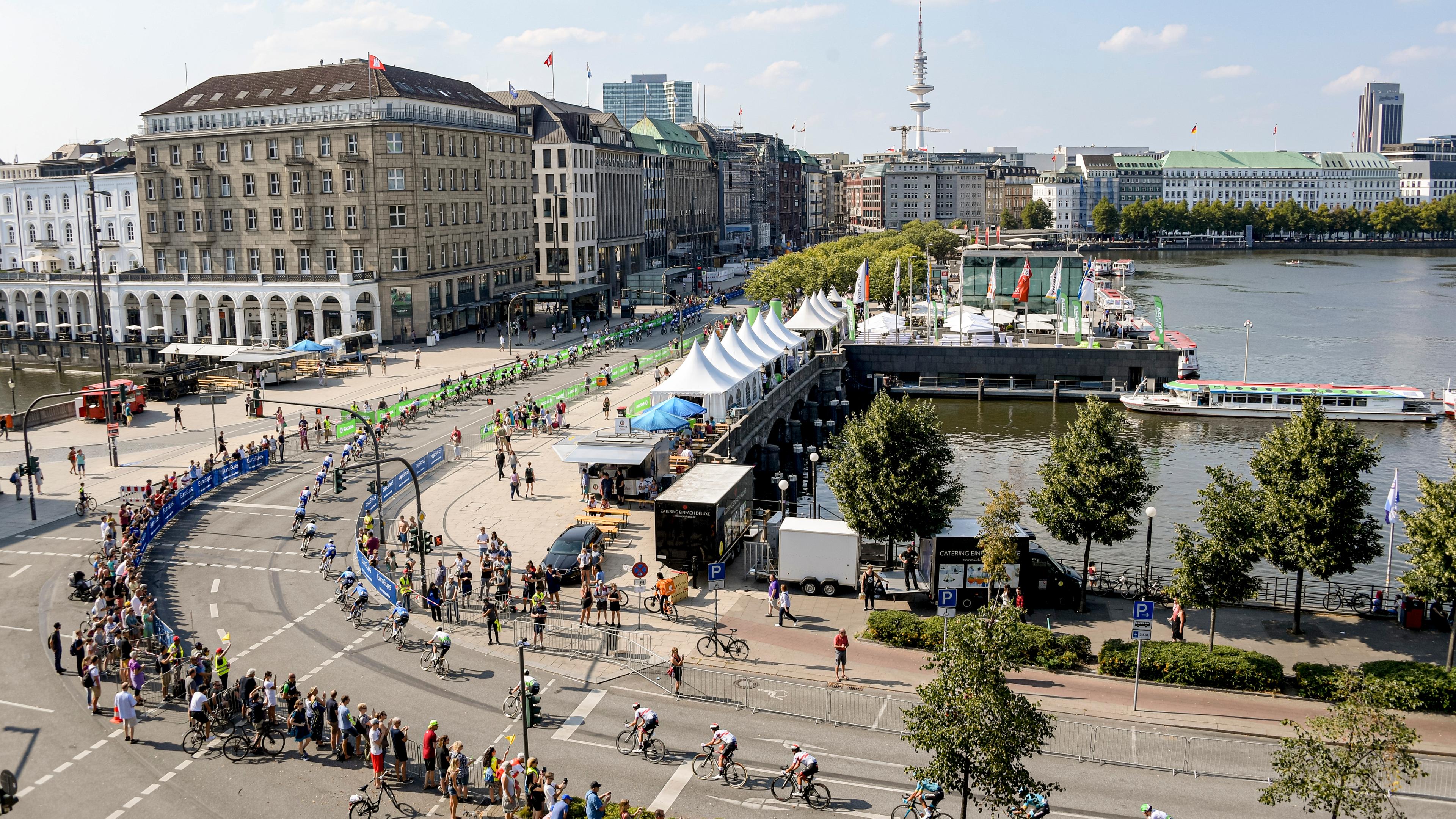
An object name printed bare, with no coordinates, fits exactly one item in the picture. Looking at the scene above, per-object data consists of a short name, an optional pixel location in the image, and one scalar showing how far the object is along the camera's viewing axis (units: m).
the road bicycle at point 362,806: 22.52
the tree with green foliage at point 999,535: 33.25
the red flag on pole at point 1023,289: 87.38
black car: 36.88
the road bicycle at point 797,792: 23.11
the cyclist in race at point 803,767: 22.94
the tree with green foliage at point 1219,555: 31.81
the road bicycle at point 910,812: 21.58
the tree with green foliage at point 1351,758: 18.23
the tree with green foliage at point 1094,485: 35.75
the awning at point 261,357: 77.19
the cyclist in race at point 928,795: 21.23
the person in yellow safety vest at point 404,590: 34.28
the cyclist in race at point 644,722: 25.05
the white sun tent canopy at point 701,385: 52.34
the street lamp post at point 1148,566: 33.19
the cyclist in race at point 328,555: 37.25
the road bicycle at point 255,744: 25.34
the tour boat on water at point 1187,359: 89.38
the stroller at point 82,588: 34.66
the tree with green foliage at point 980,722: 19.39
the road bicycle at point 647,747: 25.22
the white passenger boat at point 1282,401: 80.00
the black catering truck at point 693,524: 37.00
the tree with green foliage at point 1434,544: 29.12
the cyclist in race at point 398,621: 32.16
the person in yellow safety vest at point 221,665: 27.52
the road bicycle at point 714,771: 24.11
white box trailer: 36.25
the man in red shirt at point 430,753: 24.00
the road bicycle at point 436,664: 29.83
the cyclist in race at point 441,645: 29.77
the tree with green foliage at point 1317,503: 32.22
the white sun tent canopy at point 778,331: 70.19
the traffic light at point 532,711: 22.50
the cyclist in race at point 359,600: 33.41
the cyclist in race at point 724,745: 23.86
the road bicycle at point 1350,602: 35.06
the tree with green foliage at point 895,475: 36.38
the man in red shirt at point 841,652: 29.17
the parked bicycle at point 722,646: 31.05
